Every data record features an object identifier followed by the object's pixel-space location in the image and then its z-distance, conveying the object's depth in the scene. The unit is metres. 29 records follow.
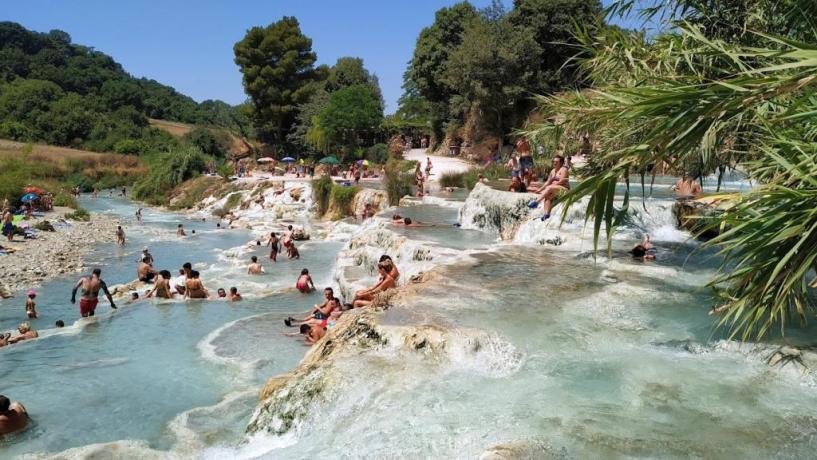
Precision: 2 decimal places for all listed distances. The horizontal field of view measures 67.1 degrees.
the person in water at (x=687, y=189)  16.45
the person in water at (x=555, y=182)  11.97
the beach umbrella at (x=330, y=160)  38.67
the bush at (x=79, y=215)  32.81
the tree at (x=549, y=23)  36.22
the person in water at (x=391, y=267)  10.26
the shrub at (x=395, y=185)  24.72
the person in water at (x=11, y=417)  7.23
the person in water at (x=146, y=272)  16.70
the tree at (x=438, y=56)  44.22
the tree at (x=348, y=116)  43.25
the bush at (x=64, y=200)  37.71
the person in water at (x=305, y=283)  14.34
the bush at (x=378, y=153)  42.22
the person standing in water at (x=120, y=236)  25.17
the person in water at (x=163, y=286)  14.44
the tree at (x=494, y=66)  34.25
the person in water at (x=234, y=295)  14.07
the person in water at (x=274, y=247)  19.03
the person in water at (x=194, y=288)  14.29
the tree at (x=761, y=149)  3.54
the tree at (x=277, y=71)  52.78
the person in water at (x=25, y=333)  11.49
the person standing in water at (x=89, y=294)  12.96
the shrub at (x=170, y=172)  44.44
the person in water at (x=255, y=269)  17.31
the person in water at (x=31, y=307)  13.50
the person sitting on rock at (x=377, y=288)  10.09
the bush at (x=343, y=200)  28.03
